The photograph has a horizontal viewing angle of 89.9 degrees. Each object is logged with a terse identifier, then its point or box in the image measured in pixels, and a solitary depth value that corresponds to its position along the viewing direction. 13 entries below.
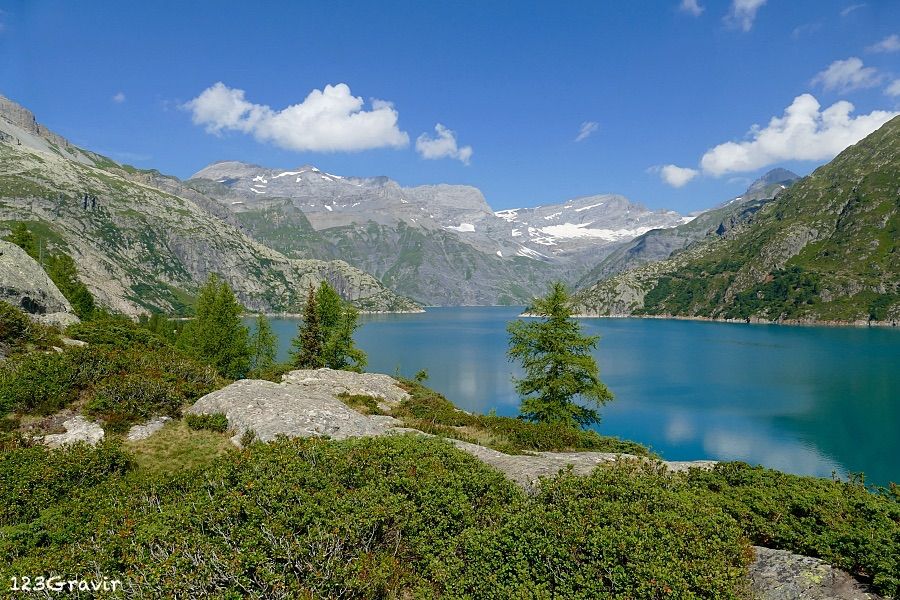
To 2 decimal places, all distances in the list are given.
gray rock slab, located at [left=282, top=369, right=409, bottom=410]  35.38
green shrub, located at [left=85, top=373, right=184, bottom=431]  19.71
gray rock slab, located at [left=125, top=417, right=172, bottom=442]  19.36
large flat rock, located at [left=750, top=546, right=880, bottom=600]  8.12
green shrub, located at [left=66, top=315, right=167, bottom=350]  32.69
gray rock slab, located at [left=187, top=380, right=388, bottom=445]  20.44
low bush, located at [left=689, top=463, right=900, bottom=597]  8.08
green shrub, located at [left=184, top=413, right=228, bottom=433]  20.77
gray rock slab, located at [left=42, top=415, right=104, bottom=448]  17.78
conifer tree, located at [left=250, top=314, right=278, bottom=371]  83.50
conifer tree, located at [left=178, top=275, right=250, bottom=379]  60.25
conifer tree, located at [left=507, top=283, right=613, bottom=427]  35.16
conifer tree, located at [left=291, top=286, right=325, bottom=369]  57.31
